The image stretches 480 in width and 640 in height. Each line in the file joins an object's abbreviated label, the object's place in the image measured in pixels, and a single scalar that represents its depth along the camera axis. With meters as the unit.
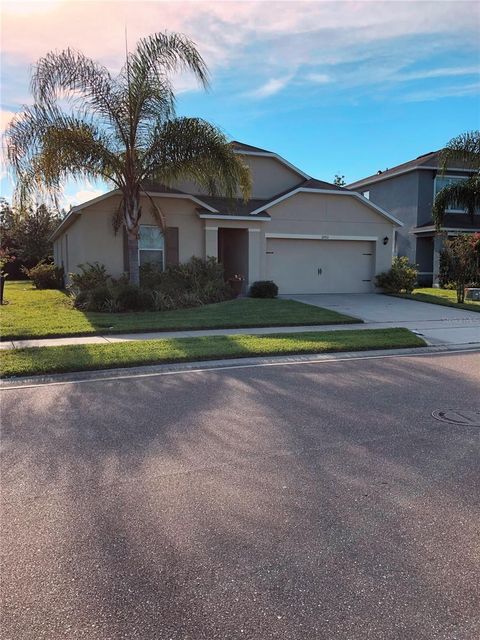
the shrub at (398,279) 20.52
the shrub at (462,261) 17.42
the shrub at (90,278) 15.67
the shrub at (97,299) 14.12
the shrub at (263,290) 18.00
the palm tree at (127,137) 13.12
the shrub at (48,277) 23.81
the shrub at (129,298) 13.99
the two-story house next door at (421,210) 25.16
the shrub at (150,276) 15.77
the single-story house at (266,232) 17.08
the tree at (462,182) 18.81
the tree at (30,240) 36.94
